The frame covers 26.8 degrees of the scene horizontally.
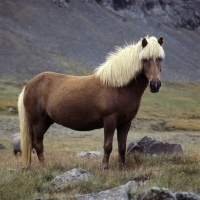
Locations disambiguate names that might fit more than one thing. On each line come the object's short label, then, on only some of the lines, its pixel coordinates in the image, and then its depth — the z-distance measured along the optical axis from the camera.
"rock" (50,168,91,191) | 8.14
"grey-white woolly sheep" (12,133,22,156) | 26.50
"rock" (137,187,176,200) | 6.84
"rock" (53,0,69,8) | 124.06
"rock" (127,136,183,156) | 13.48
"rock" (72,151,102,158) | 18.91
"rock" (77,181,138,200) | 7.23
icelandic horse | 10.00
